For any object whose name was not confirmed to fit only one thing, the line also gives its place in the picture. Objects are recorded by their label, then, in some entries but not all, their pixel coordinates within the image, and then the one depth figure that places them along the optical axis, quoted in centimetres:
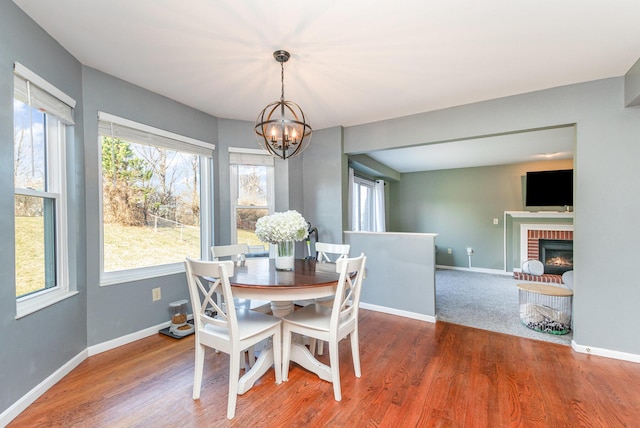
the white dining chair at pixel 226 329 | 169
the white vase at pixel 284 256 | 227
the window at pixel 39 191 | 182
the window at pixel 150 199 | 260
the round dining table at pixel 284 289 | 182
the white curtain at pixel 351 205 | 474
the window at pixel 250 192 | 361
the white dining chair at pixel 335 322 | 186
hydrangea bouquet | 214
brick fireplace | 527
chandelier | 208
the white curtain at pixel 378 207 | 627
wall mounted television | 519
